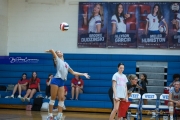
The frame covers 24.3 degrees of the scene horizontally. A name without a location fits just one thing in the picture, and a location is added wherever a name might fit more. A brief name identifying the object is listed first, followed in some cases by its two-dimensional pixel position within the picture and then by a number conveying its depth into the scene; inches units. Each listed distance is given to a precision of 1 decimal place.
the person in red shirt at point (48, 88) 725.0
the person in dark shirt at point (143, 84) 663.8
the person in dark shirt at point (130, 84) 462.6
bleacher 721.6
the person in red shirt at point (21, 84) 737.0
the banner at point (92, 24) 792.3
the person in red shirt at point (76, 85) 717.9
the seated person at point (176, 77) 678.5
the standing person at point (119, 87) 444.1
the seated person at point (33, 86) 732.0
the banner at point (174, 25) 765.3
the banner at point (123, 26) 781.3
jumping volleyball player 451.4
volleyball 507.2
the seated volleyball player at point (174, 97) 523.5
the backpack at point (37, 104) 708.7
